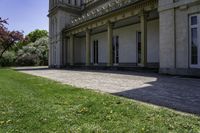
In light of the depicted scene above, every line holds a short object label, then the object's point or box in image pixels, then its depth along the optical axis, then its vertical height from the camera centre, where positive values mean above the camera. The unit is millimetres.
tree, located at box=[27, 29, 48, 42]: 44909 +8669
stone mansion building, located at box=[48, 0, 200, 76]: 8276 +2551
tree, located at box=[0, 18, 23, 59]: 23050 +3968
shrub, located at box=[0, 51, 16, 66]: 30974 +1043
